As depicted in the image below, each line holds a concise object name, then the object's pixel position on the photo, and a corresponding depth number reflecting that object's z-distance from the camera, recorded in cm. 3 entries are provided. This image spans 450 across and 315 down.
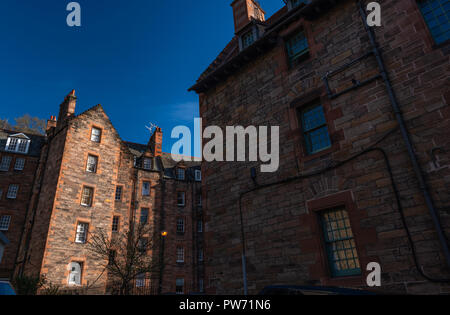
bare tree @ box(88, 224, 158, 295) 2320
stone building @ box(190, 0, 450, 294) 751
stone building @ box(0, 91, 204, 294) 2237
